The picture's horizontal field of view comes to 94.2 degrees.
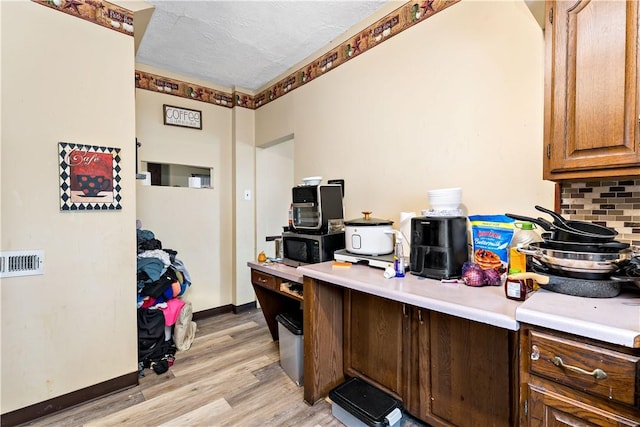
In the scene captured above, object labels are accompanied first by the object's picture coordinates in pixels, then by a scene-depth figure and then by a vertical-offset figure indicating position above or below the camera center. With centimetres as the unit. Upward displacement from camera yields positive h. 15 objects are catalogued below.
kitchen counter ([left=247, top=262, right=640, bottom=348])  83 -36
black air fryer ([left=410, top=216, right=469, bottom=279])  151 -20
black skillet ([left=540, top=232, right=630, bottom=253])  107 -14
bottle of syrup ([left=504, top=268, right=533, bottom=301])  115 -32
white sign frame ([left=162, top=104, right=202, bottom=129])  317 +101
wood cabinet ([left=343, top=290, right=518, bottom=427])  134 -80
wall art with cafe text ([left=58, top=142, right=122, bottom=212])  190 +20
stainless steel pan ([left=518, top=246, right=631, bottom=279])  106 -20
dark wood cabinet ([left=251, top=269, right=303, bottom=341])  232 -82
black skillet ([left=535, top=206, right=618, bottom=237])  112 -7
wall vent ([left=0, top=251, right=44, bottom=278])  174 -33
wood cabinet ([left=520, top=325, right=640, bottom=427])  80 -50
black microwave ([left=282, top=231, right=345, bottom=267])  215 -29
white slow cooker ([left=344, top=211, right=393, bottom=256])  189 -18
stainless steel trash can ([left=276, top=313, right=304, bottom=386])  214 -102
